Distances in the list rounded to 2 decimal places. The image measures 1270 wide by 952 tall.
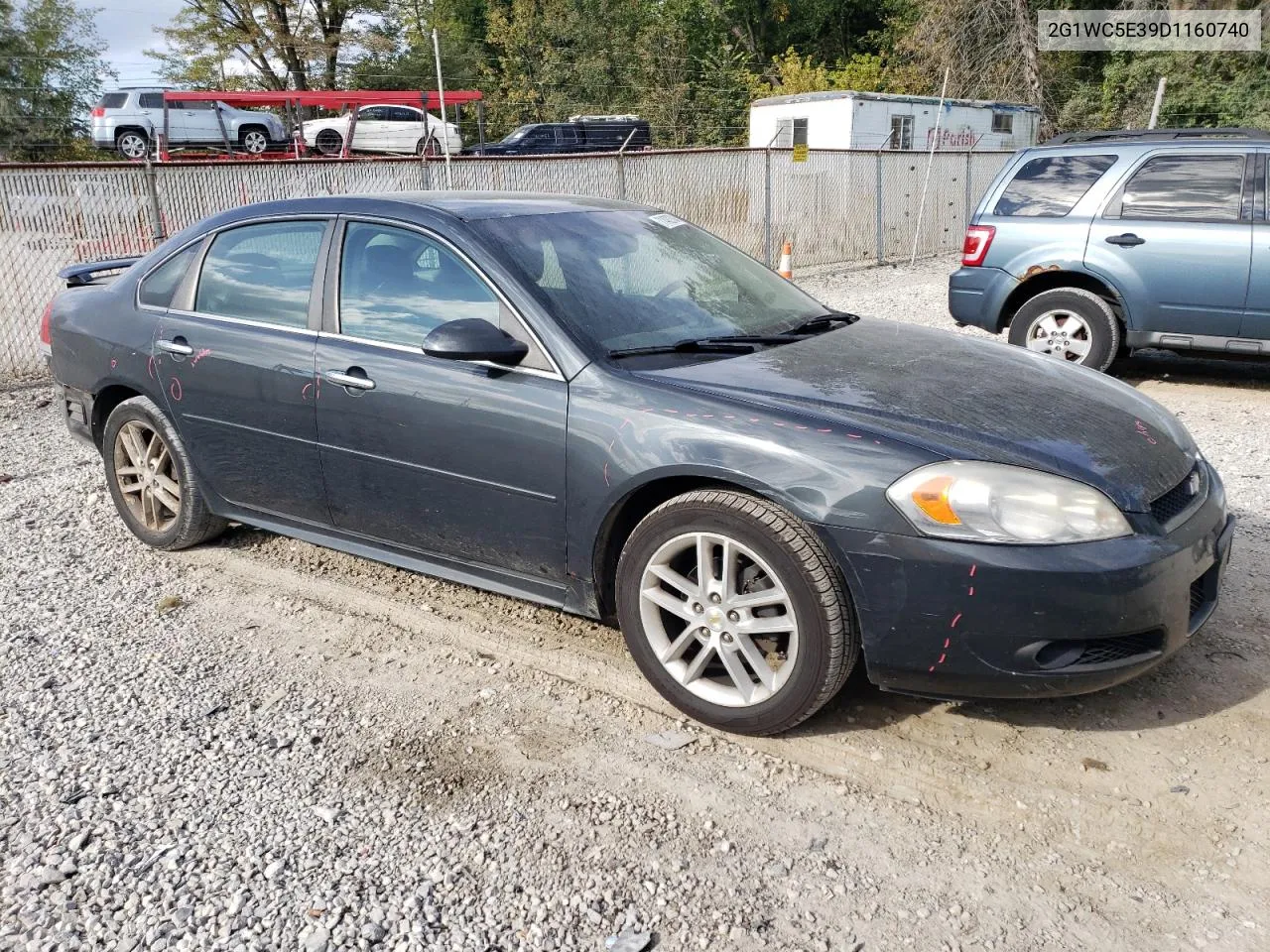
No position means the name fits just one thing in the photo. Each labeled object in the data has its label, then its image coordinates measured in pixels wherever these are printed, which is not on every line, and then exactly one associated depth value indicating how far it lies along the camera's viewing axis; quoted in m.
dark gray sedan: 2.91
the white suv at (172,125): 27.58
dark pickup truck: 26.47
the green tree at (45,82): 35.44
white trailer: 23.86
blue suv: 7.36
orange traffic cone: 13.80
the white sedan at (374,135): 27.84
